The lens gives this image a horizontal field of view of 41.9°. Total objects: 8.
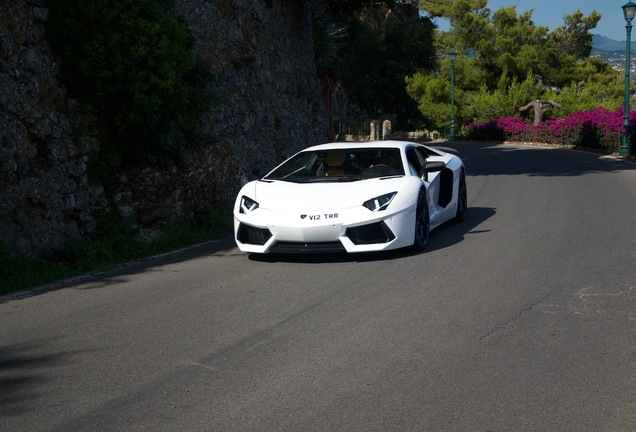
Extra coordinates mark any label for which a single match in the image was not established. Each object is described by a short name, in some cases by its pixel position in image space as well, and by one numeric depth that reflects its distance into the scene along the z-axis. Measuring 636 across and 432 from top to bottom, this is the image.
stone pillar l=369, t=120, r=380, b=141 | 50.06
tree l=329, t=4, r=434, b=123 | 59.47
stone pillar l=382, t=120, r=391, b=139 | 50.94
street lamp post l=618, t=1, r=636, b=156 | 29.52
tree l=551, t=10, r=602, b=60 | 69.69
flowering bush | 33.94
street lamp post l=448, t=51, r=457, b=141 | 54.30
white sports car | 8.94
